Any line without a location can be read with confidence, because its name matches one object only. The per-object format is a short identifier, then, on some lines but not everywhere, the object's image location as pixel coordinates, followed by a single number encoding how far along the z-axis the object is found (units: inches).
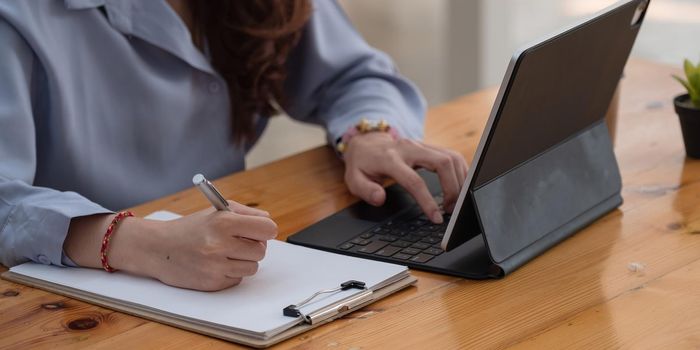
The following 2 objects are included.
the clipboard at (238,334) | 48.1
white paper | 49.0
